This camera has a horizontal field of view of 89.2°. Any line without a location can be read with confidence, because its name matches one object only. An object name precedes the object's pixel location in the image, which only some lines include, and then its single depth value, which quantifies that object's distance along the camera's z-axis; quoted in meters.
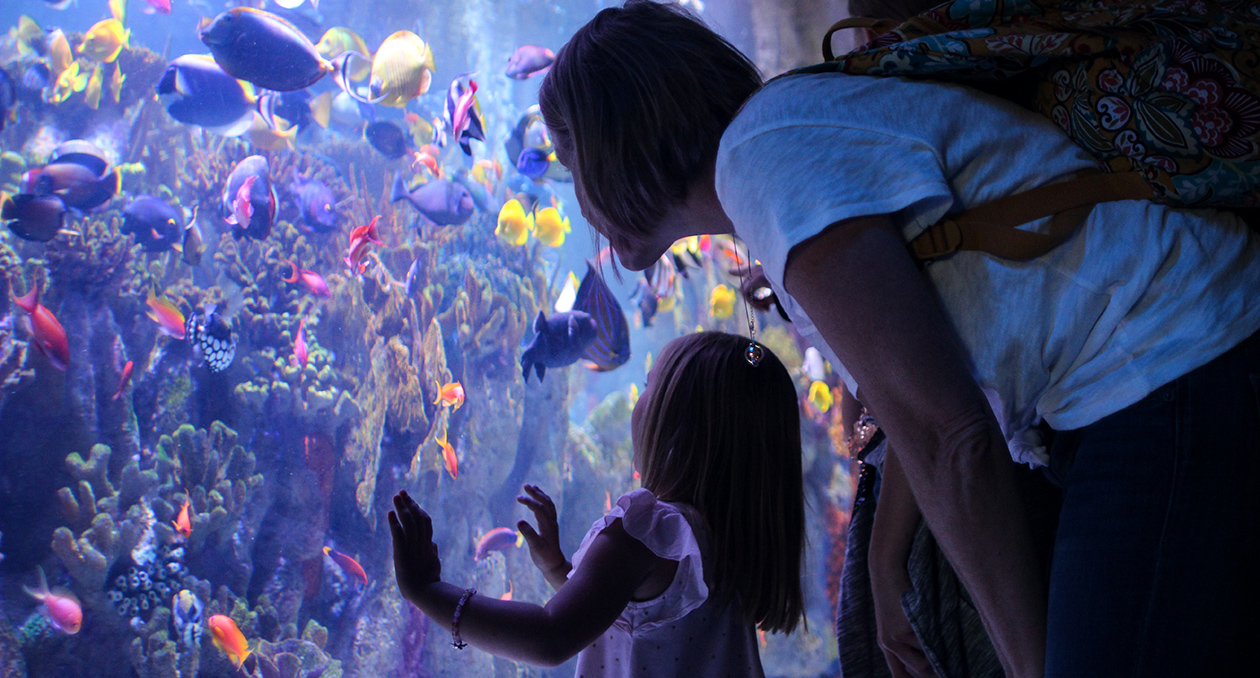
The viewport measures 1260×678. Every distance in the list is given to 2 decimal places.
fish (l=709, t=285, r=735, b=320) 6.40
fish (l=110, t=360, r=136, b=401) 5.11
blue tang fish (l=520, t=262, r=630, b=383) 4.20
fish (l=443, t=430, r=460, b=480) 5.66
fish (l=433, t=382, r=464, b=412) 6.02
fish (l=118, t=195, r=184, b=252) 5.40
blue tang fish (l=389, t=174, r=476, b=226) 5.78
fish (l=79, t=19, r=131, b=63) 6.67
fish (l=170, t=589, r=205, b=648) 4.66
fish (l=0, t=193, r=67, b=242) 4.55
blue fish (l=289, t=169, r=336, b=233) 6.14
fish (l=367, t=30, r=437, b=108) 5.29
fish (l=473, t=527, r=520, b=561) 5.42
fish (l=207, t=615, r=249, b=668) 4.54
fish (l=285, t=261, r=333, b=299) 5.82
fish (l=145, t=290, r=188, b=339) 5.10
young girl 1.38
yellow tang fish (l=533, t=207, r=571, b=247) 6.45
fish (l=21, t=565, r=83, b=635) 4.35
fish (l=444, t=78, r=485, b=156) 4.29
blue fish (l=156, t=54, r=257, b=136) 5.10
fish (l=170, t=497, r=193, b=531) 4.84
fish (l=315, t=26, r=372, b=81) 6.94
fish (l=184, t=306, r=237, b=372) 4.85
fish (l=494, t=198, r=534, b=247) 6.50
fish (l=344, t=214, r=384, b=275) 4.54
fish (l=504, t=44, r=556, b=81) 5.09
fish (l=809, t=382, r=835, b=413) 5.81
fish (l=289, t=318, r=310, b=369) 5.68
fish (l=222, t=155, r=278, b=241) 4.90
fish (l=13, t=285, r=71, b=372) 4.34
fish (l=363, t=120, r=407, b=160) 7.18
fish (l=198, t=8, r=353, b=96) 4.50
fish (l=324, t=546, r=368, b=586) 5.48
